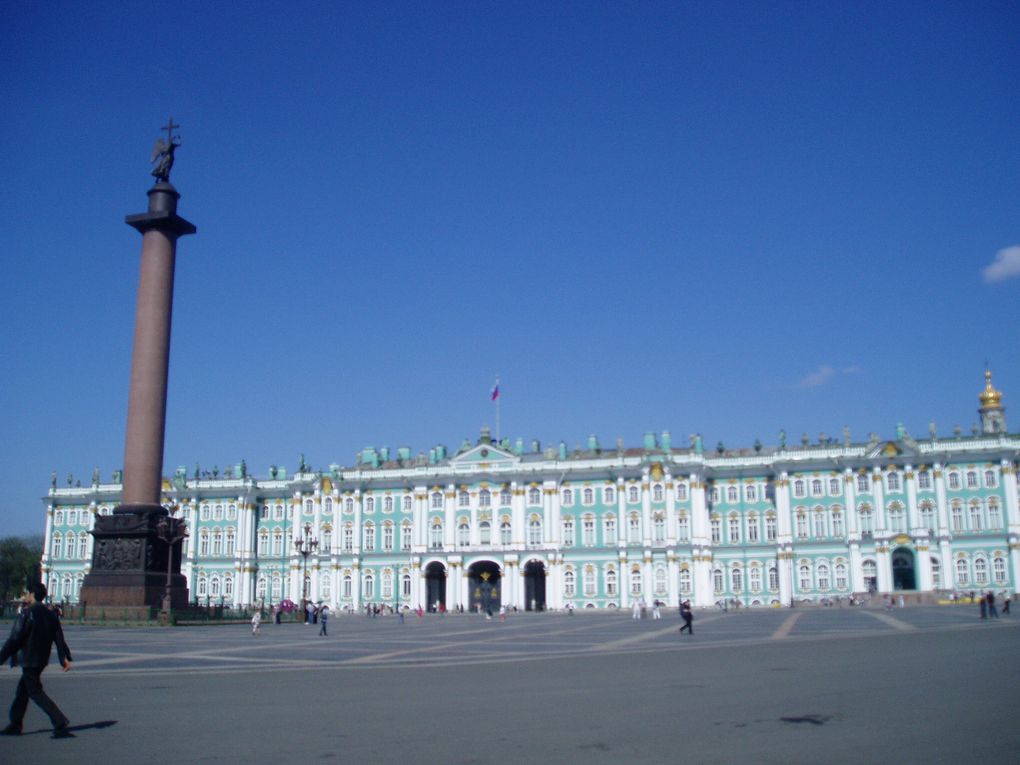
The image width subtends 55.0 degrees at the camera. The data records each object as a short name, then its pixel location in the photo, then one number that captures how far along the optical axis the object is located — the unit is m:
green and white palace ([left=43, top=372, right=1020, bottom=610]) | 76.62
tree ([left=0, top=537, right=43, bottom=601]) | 107.62
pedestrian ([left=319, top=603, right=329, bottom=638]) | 38.55
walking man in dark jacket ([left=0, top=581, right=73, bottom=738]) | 11.06
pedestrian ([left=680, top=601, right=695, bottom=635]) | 35.27
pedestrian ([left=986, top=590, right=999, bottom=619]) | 44.77
